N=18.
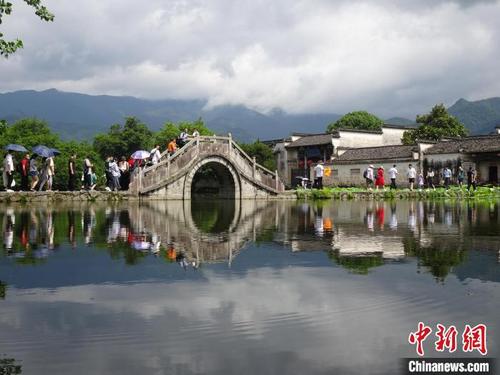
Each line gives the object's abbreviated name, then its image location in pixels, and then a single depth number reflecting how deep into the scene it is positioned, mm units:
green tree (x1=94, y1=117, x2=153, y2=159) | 76750
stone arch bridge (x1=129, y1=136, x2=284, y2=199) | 27938
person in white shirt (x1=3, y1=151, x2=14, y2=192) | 23234
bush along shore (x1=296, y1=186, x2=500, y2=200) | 33006
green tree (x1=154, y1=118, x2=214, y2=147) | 59841
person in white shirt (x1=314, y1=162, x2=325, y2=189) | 34344
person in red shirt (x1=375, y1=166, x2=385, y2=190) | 36044
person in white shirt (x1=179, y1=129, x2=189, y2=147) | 31519
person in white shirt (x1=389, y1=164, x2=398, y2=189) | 35328
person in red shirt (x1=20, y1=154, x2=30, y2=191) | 23766
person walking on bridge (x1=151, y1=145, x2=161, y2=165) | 28895
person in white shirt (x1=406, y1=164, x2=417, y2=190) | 35388
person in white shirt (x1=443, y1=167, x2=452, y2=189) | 37812
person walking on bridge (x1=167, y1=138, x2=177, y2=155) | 30220
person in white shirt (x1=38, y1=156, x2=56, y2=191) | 24359
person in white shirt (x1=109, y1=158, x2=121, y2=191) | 26453
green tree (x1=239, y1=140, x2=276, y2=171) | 56000
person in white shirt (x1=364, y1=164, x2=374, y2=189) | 36288
